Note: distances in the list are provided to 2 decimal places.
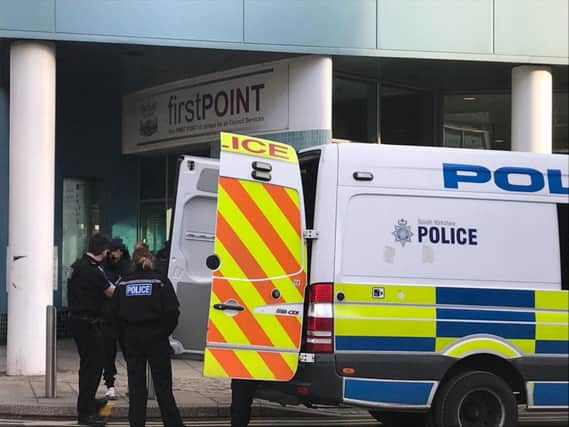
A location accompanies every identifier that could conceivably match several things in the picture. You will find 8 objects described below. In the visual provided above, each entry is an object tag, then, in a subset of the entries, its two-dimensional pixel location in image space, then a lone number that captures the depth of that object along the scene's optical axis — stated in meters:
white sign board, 13.60
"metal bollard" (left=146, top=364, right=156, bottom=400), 10.35
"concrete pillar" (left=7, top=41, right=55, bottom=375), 12.21
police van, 7.32
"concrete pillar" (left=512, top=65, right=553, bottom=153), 13.89
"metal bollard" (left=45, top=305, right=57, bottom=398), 10.24
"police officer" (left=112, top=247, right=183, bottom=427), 7.83
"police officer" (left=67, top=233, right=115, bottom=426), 8.98
